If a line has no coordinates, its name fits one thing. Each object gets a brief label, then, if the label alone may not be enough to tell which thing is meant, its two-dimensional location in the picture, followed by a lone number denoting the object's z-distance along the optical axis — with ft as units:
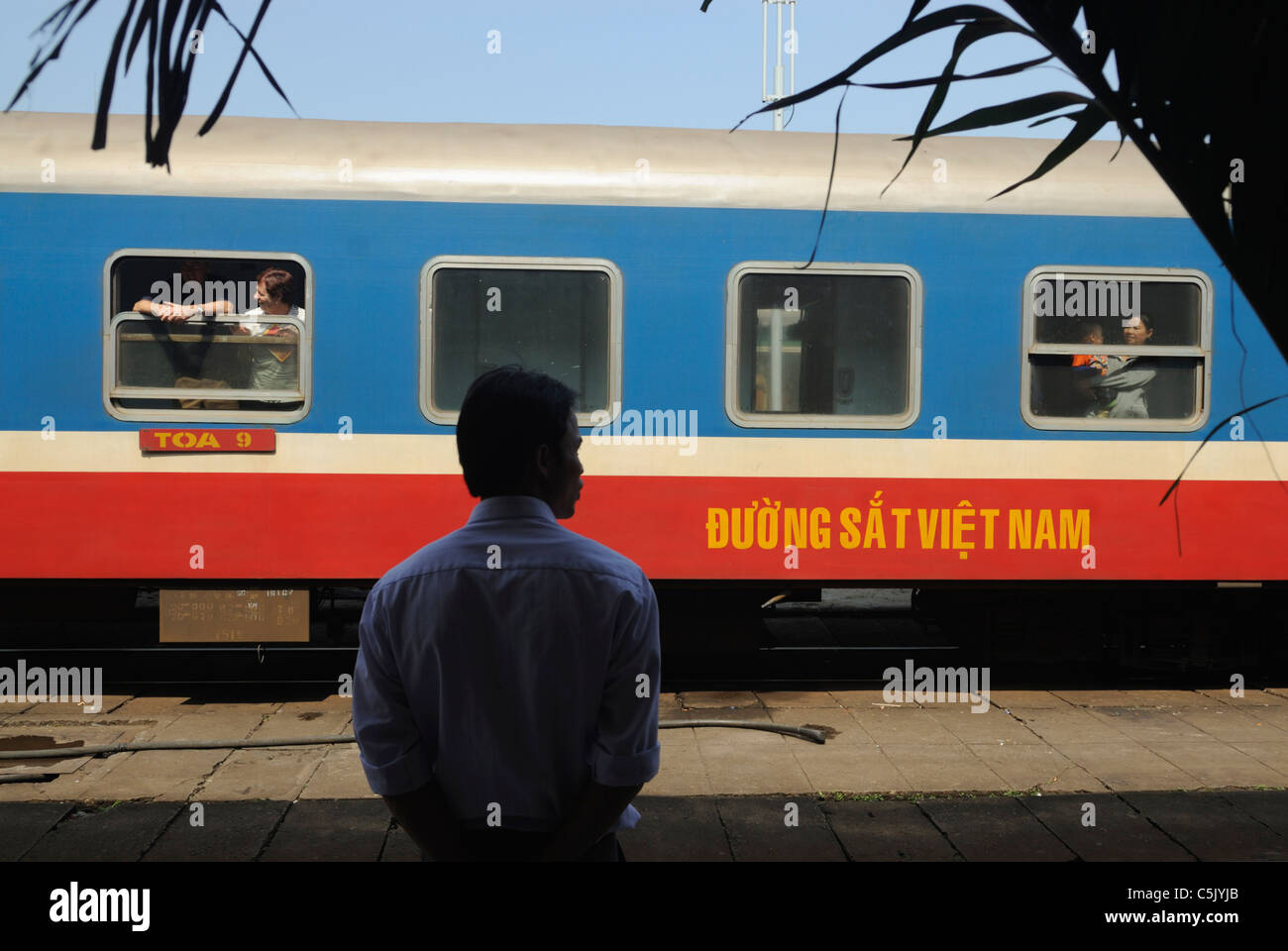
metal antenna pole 48.54
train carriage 22.80
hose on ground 19.56
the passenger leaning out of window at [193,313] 22.76
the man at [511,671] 6.34
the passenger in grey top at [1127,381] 24.12
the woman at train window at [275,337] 23.03
